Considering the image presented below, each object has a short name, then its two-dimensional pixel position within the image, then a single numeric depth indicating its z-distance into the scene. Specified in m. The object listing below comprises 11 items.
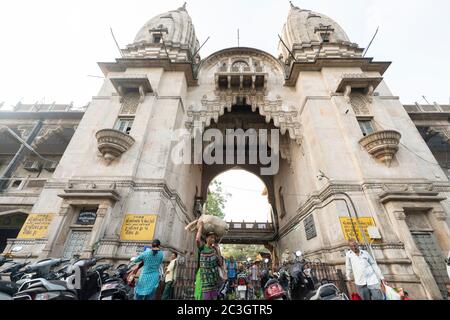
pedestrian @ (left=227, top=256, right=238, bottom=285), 9.15
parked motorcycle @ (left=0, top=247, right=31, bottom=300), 3.65
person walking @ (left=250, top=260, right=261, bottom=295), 9.22
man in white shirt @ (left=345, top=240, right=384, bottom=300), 4.86
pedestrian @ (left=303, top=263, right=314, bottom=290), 5.54
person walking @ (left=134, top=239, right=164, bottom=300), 4.46
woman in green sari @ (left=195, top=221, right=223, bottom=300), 3.70
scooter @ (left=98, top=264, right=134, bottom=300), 4.00
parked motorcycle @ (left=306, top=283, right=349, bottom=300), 3.78
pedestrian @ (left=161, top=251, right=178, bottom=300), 6.32
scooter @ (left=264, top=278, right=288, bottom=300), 4.31
